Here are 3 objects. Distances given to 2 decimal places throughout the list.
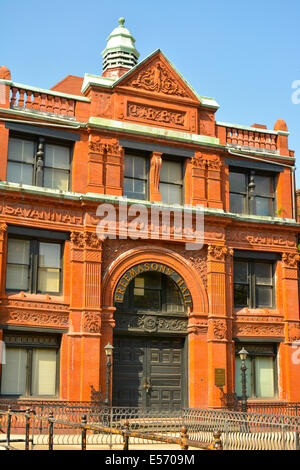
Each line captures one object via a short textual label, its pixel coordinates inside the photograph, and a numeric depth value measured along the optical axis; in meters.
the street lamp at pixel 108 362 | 24.72
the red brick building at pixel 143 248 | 25.59
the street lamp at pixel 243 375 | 26.31
